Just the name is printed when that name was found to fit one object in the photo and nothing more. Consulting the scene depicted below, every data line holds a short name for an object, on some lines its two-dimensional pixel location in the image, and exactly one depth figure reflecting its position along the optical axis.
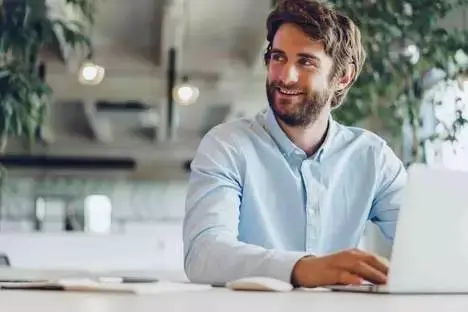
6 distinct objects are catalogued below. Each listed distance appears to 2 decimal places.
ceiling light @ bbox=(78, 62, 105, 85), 7.40
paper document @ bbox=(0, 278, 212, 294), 1.63
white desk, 1.36
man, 2.33
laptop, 1.68
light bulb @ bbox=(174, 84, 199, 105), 8.33
